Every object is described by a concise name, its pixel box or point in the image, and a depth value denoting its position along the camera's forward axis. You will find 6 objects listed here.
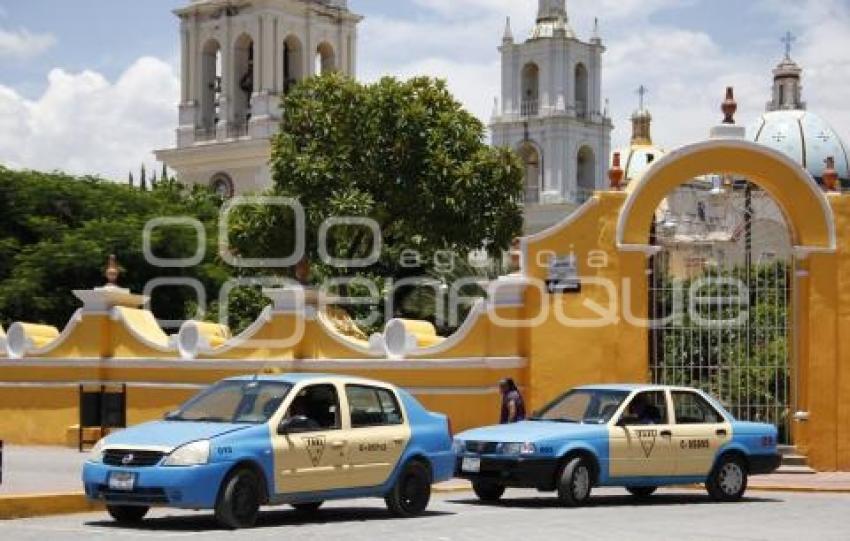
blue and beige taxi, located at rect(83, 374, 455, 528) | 14.34
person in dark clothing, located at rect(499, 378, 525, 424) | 22.28
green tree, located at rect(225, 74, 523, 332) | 40.50
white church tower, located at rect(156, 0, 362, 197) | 75.00
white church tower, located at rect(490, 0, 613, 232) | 91.62
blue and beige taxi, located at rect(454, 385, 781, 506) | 17.50
